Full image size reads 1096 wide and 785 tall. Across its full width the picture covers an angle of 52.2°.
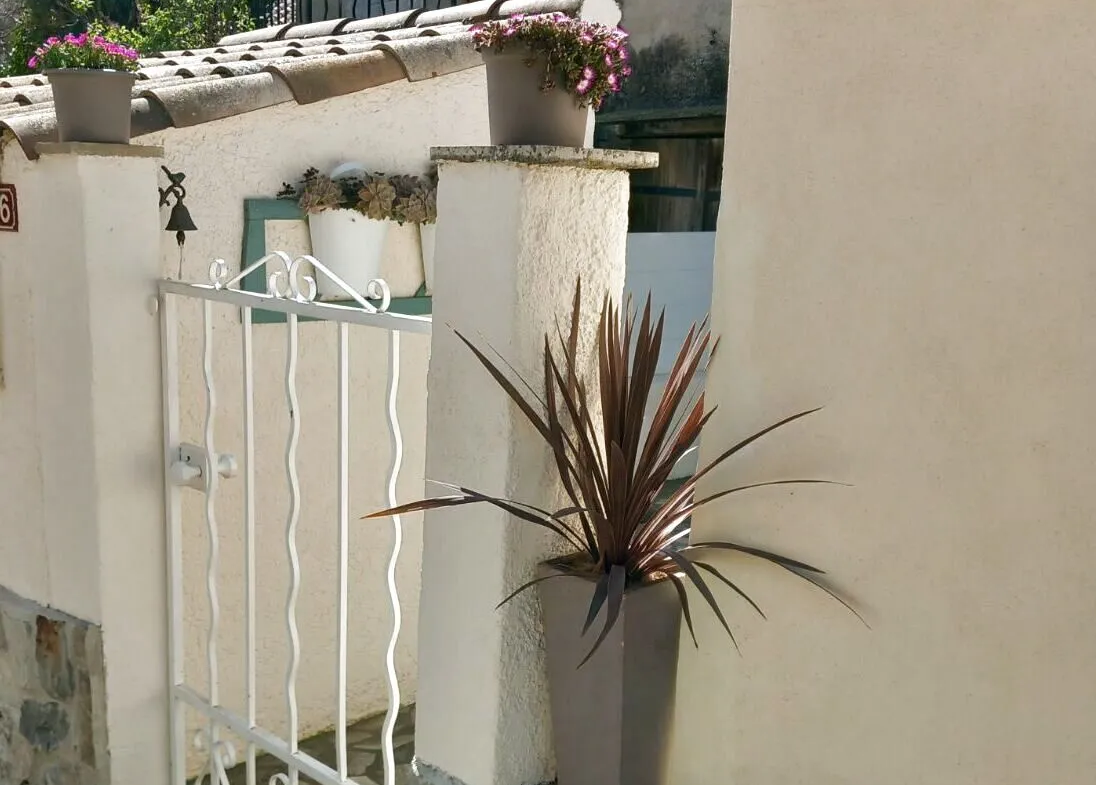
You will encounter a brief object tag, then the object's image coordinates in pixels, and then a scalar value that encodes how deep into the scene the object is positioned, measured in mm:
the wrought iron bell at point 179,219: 3213
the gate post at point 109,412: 2863
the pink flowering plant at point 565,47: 1948
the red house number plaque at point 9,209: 3020
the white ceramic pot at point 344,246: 3838
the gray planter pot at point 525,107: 1974
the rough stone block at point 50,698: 3035
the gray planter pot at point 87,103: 2798
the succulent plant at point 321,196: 3779
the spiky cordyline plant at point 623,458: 1929
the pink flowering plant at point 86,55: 2877
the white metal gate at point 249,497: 2342
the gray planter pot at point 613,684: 1922
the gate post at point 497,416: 1997
